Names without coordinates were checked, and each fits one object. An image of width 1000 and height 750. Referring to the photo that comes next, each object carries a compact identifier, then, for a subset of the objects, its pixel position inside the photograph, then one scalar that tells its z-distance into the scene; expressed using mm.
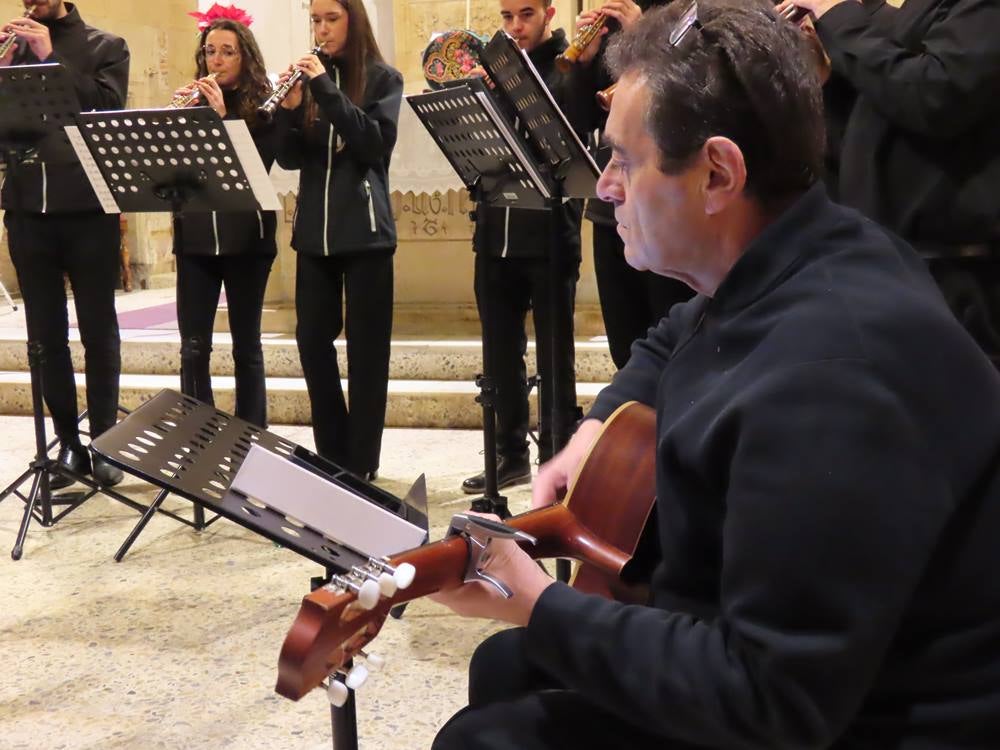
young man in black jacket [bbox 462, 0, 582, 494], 3734
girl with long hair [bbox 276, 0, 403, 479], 3904
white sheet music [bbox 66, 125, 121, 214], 3621
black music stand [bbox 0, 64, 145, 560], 3498
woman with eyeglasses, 3928
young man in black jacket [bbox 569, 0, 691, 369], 3490
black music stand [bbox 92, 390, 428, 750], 1397
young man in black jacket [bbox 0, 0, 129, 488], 3986
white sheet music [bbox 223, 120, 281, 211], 3293
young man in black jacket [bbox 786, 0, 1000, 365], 2342
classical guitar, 1125
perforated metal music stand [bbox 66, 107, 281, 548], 3281
